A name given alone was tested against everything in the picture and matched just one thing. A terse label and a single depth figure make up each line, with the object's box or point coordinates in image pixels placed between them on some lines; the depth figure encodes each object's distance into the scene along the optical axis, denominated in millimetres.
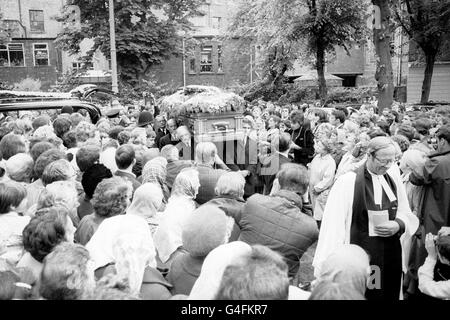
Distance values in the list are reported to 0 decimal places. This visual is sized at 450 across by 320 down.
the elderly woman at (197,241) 2975
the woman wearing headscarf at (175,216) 3740
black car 7795
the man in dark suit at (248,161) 6781
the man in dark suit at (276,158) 6816
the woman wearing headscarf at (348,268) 2338
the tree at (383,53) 16344
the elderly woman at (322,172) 6172
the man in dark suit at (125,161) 5199
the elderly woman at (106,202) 3738
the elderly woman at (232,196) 4113
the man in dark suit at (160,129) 8706
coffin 7238
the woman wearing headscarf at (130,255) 2865
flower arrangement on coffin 7227
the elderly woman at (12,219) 3418
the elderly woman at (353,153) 5578
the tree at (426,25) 24344
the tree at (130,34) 26703
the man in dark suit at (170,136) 7680
